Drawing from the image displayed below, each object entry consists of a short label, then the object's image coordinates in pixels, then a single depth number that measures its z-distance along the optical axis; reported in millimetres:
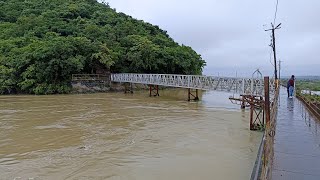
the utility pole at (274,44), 21370
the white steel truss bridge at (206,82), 13447
